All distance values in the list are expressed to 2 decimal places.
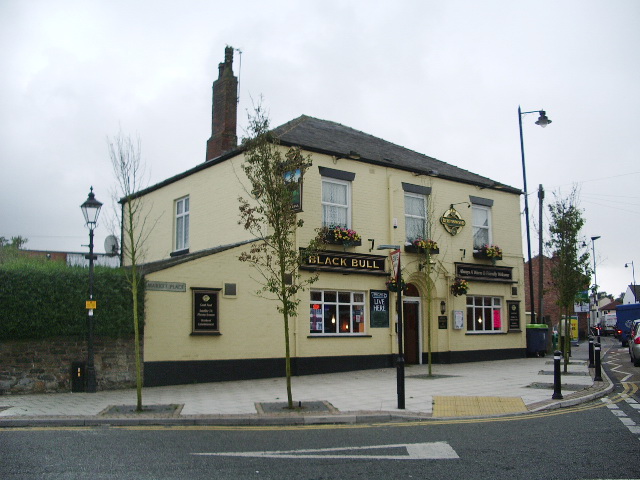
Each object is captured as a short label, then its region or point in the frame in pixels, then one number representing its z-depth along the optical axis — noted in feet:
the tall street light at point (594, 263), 107.08
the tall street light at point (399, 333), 37.04
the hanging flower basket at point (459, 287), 73.10
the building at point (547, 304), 126.46
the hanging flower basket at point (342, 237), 62.85
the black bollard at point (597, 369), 51.48
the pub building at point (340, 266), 54.08
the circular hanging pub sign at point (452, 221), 75.05
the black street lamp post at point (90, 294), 46.06
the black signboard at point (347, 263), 61.93
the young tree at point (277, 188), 38.22
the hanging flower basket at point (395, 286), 41.74
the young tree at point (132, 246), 36.14
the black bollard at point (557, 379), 40.29
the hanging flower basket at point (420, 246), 69.98
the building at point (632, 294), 299.54
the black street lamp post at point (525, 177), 86.12
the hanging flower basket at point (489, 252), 78.48
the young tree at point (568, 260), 64.13
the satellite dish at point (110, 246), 55.35
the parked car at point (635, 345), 69.10
